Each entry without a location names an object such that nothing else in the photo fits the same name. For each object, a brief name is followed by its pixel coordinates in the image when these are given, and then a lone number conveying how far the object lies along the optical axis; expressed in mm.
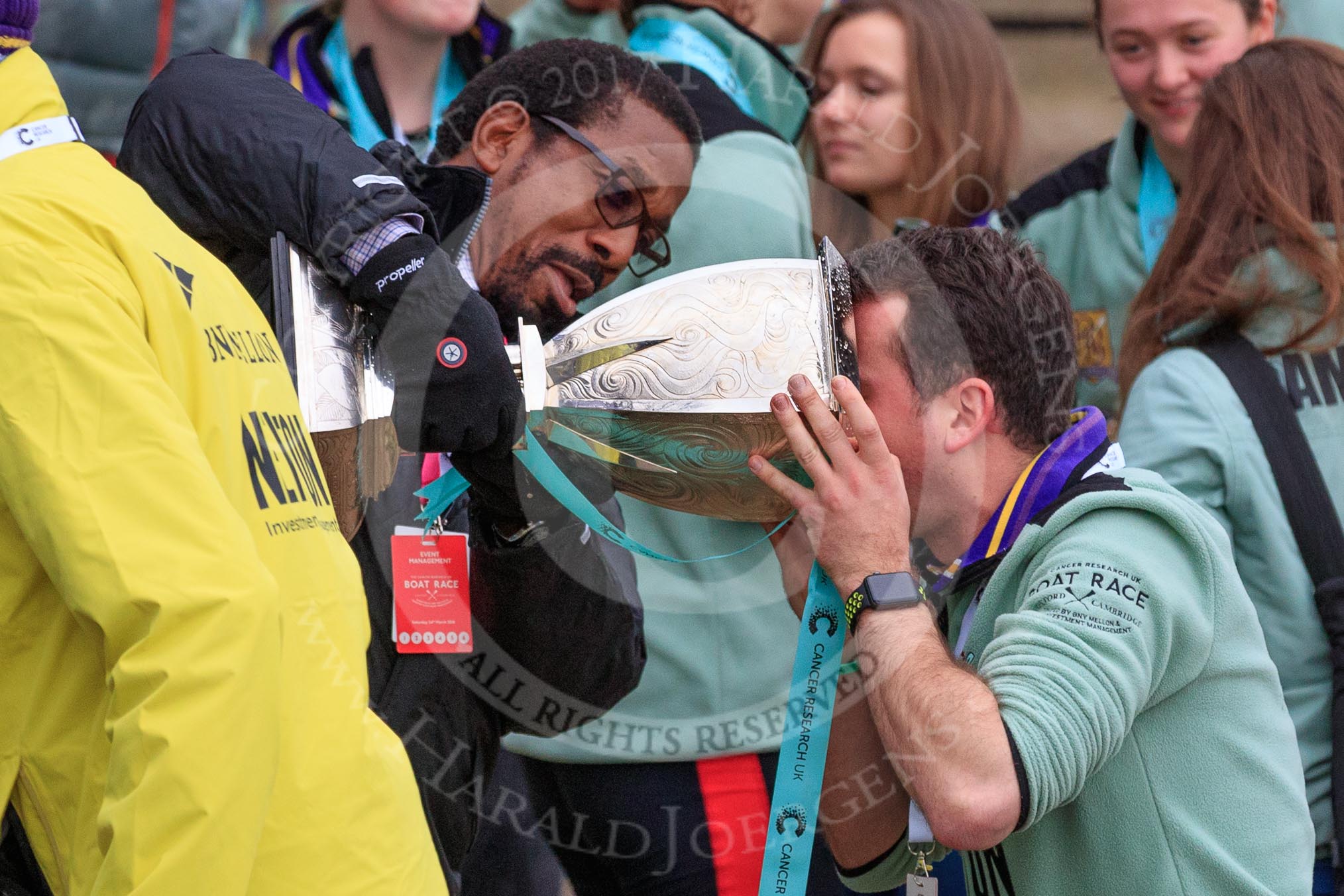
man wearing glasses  13852
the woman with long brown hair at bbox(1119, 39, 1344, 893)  14386
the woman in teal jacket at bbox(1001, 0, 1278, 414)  14970
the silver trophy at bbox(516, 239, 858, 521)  14015
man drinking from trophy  13900
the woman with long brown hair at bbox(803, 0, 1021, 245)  15056
